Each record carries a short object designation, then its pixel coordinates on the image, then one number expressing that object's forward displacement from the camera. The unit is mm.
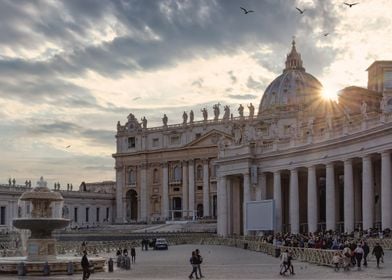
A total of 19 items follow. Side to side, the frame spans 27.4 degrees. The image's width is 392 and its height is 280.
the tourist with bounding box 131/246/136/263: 49188
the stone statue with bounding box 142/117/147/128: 156888
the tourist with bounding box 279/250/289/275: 35719
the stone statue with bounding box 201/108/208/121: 147238
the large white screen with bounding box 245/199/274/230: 66812
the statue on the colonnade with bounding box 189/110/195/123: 150288
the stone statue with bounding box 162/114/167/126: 154138
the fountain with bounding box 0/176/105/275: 38812
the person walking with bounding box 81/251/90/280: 32688
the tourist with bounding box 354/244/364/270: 37091
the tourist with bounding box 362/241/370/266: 38234
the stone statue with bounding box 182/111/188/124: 151375
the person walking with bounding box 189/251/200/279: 34500
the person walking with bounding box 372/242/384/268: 37000
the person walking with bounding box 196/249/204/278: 34716
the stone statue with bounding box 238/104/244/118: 141375
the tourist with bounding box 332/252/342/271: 36781
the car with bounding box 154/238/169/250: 69875
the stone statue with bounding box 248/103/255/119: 139138
